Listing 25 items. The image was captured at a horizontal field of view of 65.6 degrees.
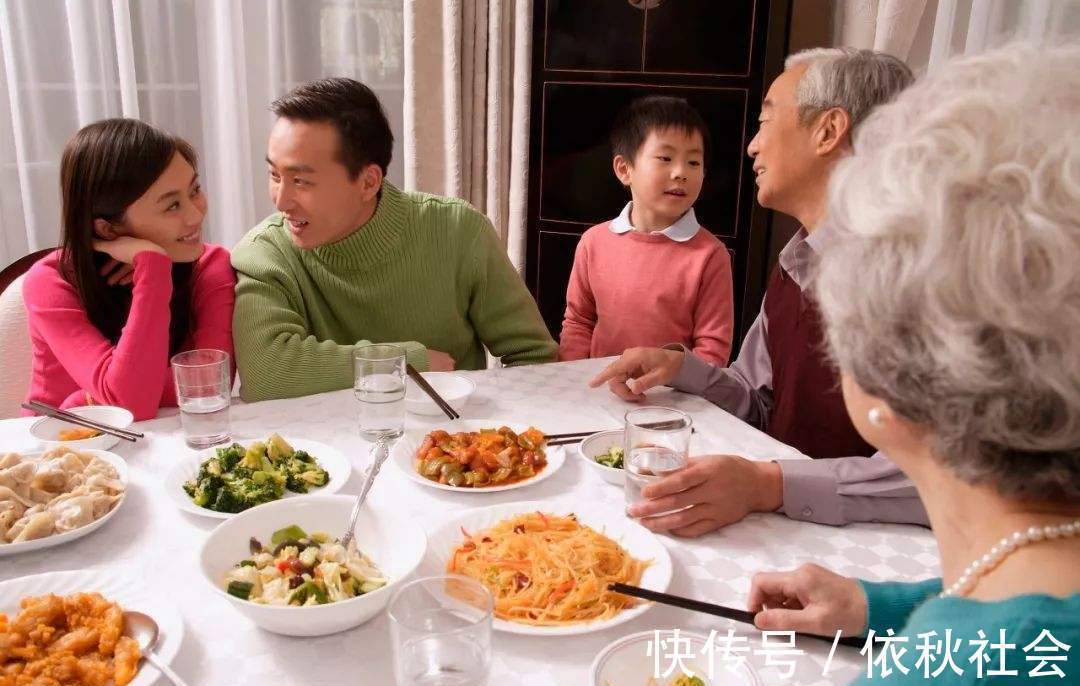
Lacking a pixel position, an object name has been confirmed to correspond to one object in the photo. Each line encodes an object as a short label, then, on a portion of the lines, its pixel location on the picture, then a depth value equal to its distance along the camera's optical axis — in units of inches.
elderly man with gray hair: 76.2
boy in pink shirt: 117.3
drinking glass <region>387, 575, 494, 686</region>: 35.7
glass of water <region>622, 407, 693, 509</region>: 54.0
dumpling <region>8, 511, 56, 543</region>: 48.3
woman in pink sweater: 79.0
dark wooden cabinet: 133.7
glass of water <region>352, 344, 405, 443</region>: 64.7
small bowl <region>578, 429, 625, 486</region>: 58.3
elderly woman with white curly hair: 26.1
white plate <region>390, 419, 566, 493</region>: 57.6
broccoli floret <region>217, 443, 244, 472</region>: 56.6
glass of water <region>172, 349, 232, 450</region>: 62.2
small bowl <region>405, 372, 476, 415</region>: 71.1
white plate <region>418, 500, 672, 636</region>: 42.8
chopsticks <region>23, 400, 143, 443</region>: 63.2
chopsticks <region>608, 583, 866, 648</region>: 41.1
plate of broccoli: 53.5
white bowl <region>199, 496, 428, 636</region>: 39.4
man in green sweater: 87.4
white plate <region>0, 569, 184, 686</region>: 39.9
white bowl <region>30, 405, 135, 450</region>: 61.8
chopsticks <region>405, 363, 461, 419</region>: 70.3
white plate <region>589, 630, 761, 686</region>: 37.7
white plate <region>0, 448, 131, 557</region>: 47.1
